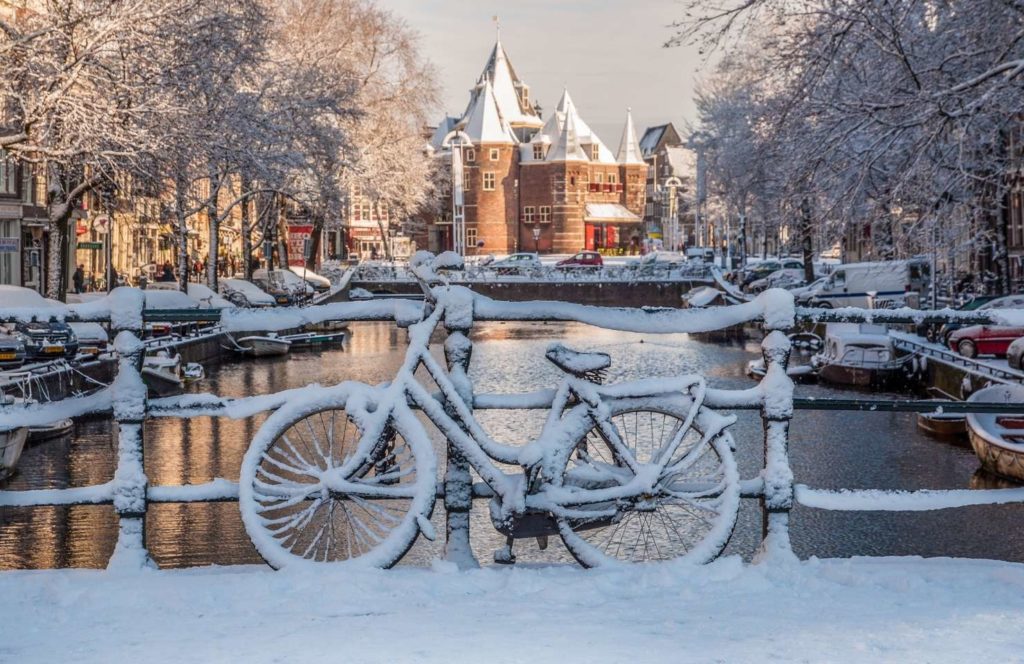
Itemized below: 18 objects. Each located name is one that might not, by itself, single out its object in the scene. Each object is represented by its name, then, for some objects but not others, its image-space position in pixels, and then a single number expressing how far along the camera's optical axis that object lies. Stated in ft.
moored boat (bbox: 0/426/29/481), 48.21
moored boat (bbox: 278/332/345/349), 128.48
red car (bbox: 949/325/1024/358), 87.97
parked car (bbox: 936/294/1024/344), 87.25
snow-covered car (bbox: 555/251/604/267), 274.16
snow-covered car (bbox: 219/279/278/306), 135.95
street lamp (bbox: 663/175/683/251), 396.57
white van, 131.95
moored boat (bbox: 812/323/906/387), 91.09
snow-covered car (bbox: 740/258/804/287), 197.77
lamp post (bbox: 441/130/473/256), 358.43
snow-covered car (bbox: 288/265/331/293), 189.98
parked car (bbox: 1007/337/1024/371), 75.00
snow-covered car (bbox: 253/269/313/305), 165.58
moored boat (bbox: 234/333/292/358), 118.21
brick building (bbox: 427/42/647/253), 374.02
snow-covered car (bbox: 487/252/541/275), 241.96
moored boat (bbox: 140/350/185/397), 83.56
